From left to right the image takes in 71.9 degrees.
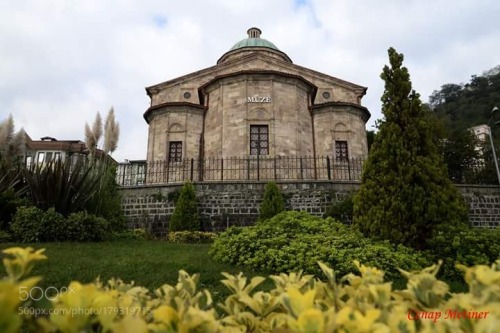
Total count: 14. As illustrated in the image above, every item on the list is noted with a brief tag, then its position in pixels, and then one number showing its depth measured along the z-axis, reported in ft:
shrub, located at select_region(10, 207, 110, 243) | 26.63
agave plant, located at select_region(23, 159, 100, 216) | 27.94
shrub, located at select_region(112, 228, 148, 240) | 34.68
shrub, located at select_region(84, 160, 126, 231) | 29.94
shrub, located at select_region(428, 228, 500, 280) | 19.68
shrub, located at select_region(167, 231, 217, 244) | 35.27
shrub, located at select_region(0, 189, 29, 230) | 28.33
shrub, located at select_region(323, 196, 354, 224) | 38.17
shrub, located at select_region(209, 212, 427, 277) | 19.69
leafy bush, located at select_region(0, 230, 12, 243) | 25.89
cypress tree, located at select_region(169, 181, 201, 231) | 38.04
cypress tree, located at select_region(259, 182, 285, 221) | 38.24
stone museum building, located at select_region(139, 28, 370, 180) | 58.75
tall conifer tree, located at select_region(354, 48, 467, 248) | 22.33
